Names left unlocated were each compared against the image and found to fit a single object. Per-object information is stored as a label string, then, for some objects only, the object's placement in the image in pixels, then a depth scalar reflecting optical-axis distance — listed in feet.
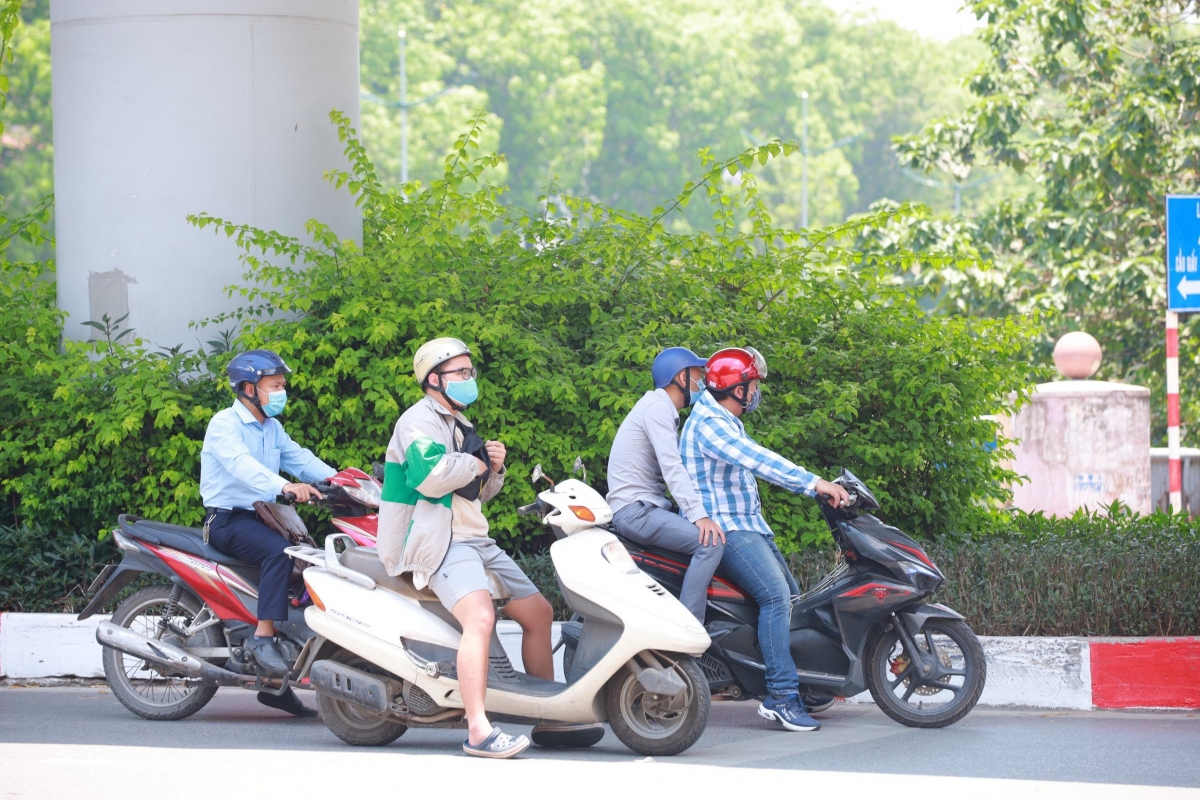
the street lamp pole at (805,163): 406.21
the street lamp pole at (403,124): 341.82
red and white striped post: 73.10
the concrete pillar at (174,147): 63.72
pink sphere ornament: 98.89
